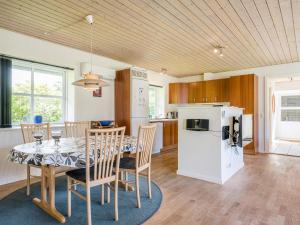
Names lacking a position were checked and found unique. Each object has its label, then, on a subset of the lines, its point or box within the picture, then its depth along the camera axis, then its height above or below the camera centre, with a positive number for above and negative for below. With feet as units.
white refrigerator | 15.47 +0.80
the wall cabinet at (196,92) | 20.66 +2.02
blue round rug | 6.71 -3.66
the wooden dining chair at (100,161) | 6.19 -1.63
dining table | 6.18 -1.42
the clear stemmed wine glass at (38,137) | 7.59 -0.97
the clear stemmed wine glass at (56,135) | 7.66 -0.91
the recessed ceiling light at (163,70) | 18.93 +3.90
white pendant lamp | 8.29 +1.25
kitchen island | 10.27 -1.72
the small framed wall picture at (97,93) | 14.61 +1.34
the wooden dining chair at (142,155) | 7.63 -1.78
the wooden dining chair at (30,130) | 9.21 -0.87
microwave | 10.51 -0.72
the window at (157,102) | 21.40 +0.99
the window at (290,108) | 26.91 +0.37
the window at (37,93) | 11.37 +1.15
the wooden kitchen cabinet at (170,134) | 18.71 -2.23
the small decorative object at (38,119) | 11.57 -0.43
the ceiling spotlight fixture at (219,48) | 12.59 +4.05
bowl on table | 14.06 -0.82
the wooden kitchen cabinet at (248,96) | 17.38 +1.29
